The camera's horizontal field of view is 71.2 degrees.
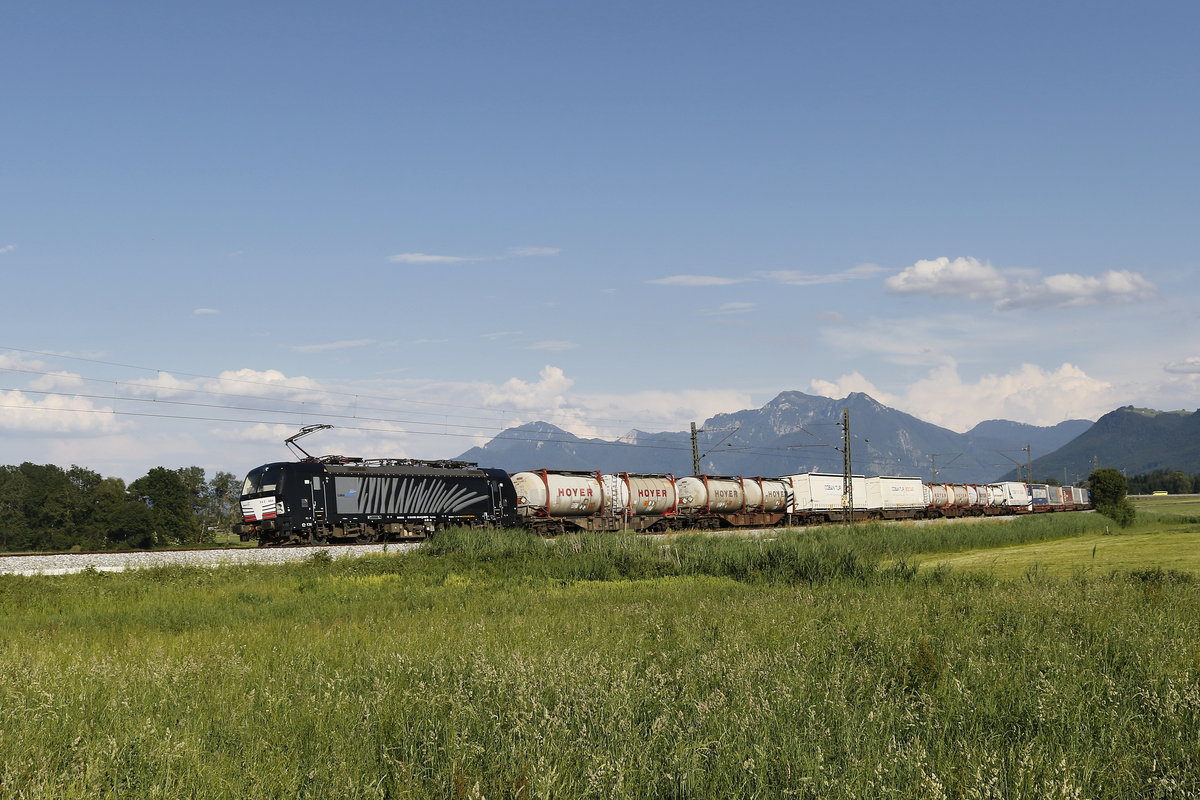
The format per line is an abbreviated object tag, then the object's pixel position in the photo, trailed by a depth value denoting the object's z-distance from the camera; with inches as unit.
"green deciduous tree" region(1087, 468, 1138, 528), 2824.8
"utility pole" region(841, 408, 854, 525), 2440.9
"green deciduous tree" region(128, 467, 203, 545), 3934.5
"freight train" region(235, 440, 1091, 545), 1628.9
